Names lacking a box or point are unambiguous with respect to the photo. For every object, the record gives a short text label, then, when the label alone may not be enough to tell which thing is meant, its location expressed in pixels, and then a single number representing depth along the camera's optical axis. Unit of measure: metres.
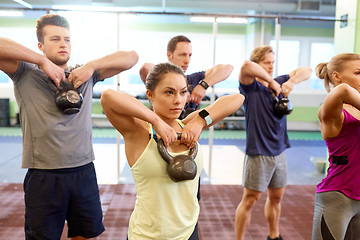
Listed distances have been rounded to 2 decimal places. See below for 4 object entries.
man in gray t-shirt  1.71
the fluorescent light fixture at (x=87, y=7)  7.14
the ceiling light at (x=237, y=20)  5.24
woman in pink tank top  1.56
